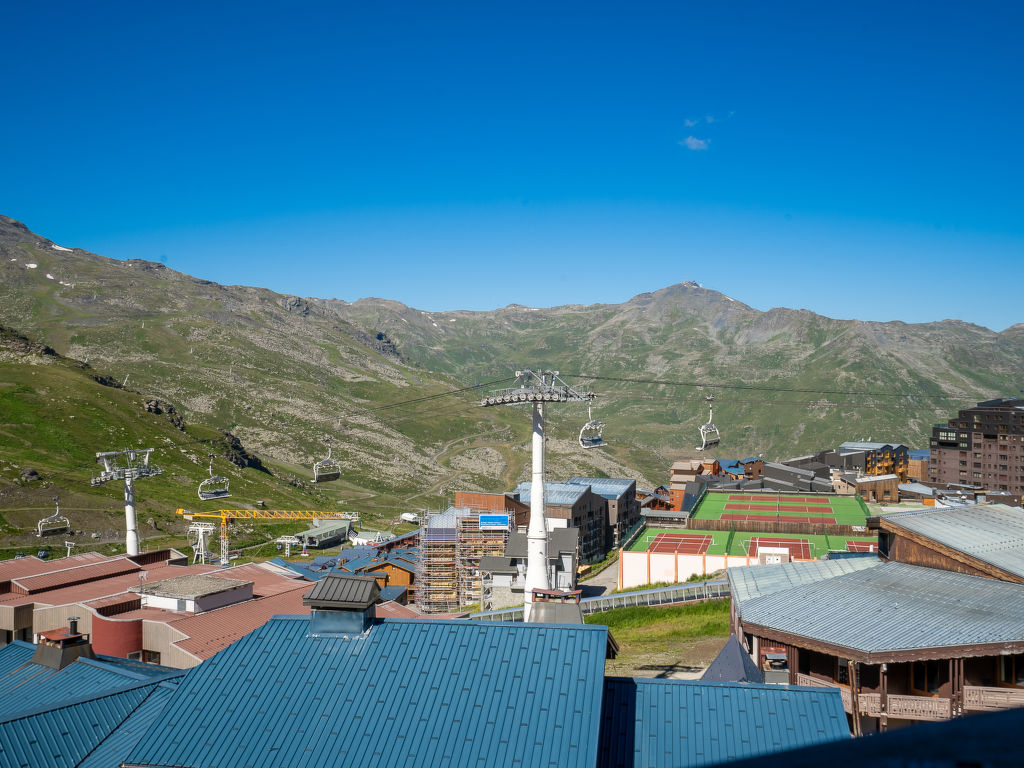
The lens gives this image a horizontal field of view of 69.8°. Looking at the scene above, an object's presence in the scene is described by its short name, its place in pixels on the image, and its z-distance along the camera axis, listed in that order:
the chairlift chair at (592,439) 46.27
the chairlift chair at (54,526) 72.75
